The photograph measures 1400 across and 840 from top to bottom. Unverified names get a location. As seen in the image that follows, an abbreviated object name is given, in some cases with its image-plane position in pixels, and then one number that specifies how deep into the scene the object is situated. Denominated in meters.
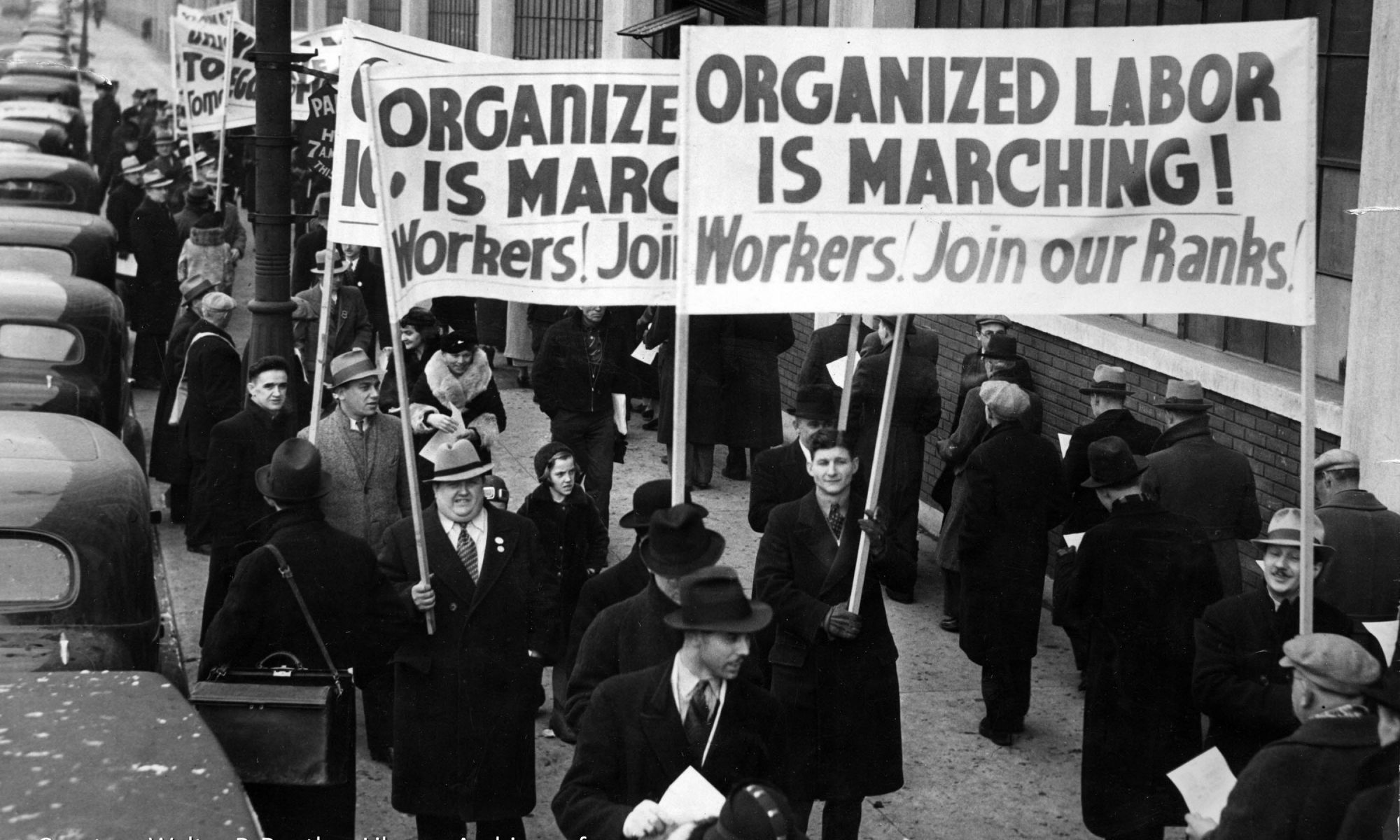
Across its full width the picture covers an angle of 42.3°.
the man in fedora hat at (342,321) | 13.57
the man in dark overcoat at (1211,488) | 8.44
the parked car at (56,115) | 27.09
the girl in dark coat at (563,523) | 8.25
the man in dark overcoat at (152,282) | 17.08
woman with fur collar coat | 9.96
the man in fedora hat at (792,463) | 8.35
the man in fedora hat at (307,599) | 6.47
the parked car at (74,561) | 6.93
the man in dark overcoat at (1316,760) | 4.55
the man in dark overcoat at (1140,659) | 6.88
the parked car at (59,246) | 15.09
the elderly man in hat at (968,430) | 10.07
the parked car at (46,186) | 19.05
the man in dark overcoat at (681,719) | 4.87
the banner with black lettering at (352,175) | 7.64
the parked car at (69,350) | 11.55
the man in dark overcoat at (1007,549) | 8.72
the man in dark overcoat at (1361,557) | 7.05
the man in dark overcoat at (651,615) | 5.80
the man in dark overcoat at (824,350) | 11.62
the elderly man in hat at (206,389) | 11.23
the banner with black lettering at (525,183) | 6.58
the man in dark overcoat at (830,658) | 6.74
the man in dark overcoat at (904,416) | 10.48
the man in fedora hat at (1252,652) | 6.05
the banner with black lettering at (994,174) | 6.01
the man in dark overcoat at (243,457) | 8.97
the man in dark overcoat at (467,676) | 6.63
